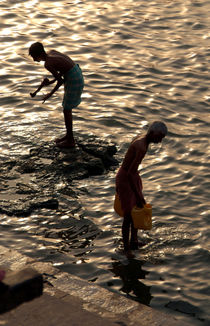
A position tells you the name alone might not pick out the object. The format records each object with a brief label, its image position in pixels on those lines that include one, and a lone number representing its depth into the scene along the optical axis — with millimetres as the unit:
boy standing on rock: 20375
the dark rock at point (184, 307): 14750
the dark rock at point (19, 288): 9859
